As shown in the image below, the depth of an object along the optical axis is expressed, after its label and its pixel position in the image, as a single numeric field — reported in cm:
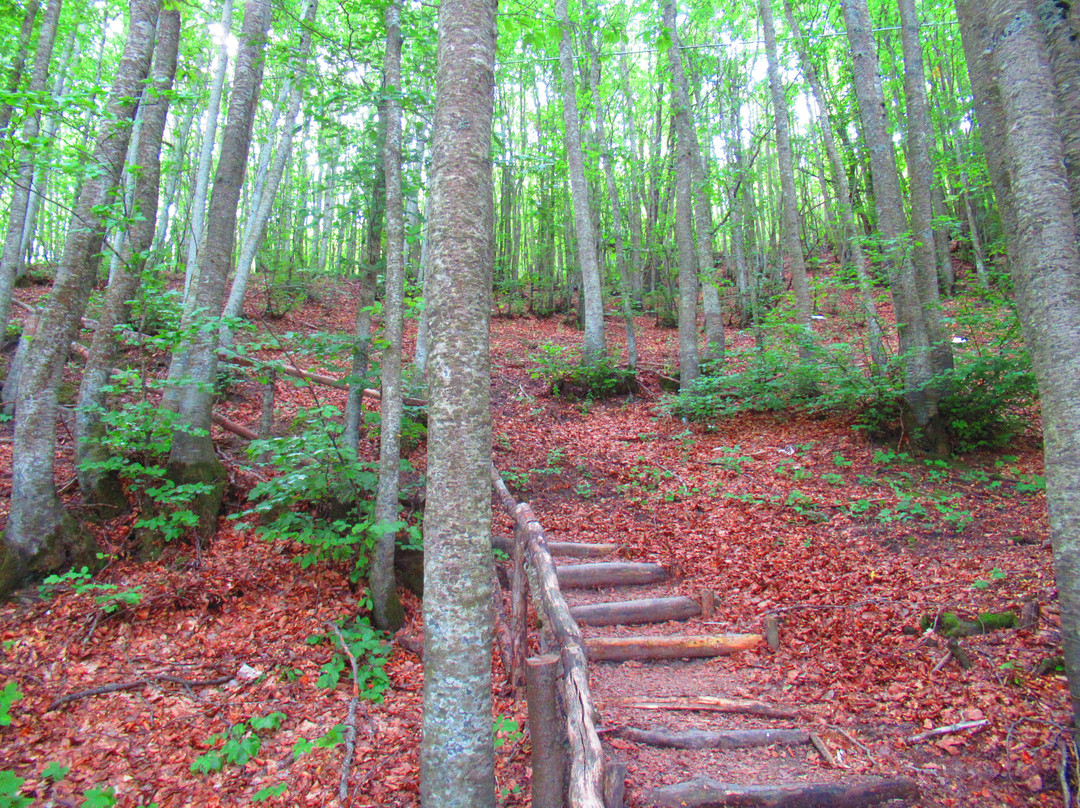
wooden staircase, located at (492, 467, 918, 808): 276
